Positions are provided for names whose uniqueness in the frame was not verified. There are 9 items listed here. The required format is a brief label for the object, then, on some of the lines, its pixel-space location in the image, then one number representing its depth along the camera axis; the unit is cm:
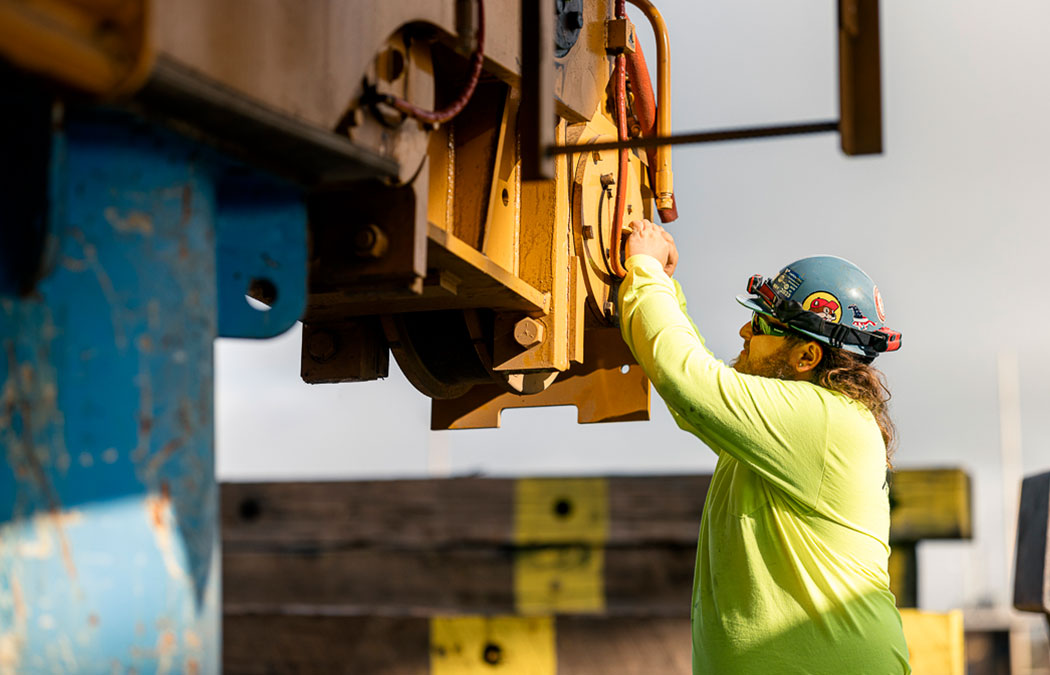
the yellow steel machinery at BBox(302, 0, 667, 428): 500
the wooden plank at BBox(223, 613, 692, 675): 922
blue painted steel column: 376
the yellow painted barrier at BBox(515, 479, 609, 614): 963
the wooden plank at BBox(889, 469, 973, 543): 928
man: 666
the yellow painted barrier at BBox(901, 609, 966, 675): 893
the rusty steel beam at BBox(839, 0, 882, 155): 452
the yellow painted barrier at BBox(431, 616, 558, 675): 922
